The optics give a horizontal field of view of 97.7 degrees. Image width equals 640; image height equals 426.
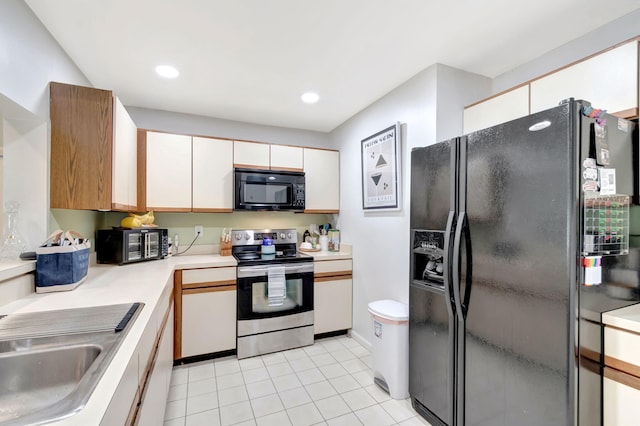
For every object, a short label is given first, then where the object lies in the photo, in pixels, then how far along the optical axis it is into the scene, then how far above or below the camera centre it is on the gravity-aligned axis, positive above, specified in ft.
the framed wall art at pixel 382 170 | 7.52 +1.26
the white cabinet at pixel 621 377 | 3.67 -2.21
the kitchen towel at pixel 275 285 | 8.68 -2.28
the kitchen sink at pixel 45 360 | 2.88 -1.58
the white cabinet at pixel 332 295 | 9.49 -2.87
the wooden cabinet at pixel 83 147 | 5.57 +1.33
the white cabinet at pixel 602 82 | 4.28 +2.24
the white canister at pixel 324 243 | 10.89 -1.18
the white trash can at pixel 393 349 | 6.56 -3.24
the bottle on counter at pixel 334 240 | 10.76 -1.05
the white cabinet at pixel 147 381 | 2.55 -2.25
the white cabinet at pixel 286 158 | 10.04 +2.00
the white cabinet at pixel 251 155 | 9.56 +2.01
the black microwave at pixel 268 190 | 9.30 +0.79
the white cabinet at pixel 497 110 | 5.78 +2.29
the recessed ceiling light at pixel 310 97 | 8.28 +3.50
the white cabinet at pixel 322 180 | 10.59 +1.26
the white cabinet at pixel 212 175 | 9.09 +1.25
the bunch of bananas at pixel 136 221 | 7.93 -0.26
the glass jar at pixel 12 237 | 4.85 -0.44
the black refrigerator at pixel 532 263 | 3.66 -0.75
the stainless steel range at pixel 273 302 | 8.46 -2.82
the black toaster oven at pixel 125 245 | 7.43 -0.90
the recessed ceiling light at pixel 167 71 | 6.73 +3.49
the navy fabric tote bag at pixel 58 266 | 4.82 -0.94
